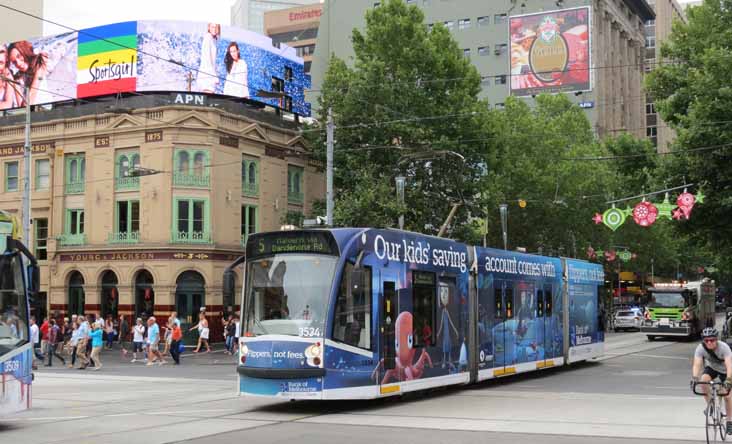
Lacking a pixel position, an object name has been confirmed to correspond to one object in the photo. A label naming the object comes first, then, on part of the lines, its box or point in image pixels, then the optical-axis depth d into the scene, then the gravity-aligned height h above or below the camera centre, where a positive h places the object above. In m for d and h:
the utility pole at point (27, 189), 32.19 +3.70
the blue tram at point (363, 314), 14.73 -0.50
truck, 41.38 -1.19
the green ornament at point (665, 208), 29.16 +2.60
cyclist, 11.34 -0.96
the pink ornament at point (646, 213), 28.42 +2.40
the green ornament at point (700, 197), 29.25 +2.97
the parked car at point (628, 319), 55.75 -2.04
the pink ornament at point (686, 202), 27.70 +2.66
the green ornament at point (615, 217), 31.11 +2.47
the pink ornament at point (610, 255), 52.82 +1.92
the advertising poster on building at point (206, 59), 41.34 +11.07
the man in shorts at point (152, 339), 30.28 -1.78
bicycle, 10.91 -1.53
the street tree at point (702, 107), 28.17 +5.98
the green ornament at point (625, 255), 56.47 +2.03
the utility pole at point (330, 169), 29.05 +3.96
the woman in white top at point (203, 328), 33.47 -1.54
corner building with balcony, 40.16 +4.19
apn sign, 41.41 +8.91
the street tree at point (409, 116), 40.41 +8.00
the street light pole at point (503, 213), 42.78 +3.63
